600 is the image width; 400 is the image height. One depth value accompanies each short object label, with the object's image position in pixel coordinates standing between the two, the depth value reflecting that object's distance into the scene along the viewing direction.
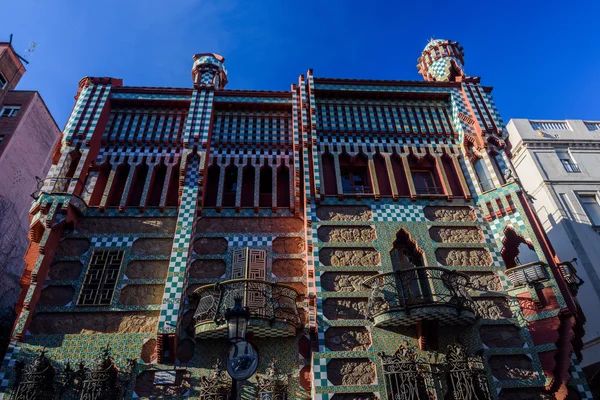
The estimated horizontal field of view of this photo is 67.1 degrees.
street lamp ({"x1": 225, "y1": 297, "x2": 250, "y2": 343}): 7.77
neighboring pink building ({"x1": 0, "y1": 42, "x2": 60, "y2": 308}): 21.58
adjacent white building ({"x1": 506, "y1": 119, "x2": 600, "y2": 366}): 17.98
